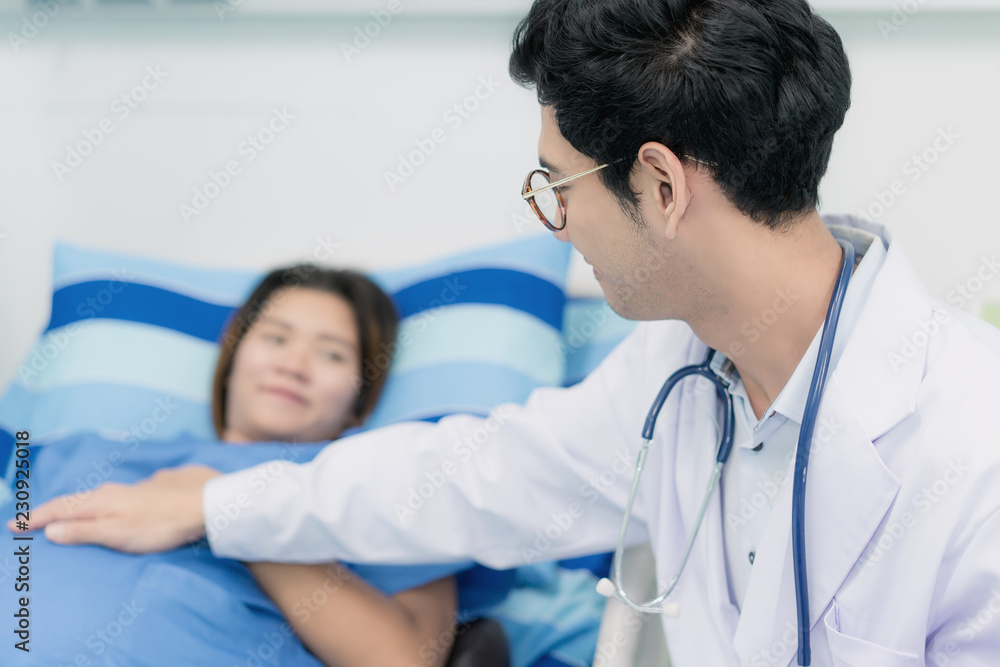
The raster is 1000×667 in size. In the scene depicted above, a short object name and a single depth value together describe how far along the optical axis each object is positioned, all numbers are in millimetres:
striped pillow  1625
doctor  831
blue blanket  1083
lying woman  1130
